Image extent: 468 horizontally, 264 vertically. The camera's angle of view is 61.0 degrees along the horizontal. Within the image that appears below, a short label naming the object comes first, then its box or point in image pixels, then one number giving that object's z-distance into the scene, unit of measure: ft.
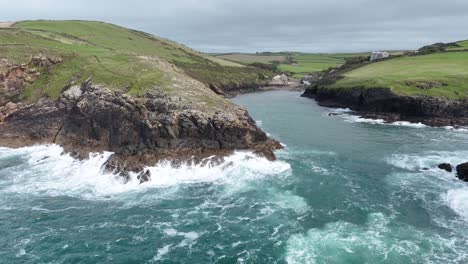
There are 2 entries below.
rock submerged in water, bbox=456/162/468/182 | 148.13
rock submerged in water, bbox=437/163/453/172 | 158.96
